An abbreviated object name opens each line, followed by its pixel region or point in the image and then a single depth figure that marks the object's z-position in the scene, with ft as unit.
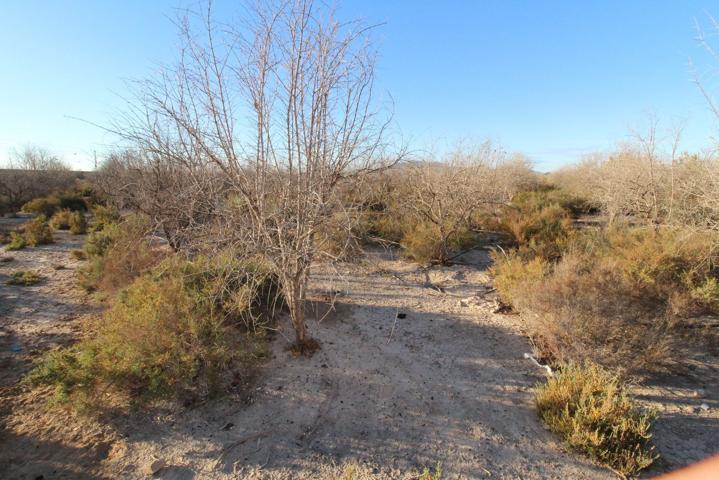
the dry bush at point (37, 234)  28.43
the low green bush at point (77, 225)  34.24
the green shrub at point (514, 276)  14.99
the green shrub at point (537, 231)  21.54
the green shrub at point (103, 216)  32.12
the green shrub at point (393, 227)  27.50
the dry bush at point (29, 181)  53.01
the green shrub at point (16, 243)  26.61
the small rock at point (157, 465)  7.42
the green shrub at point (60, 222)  36.88
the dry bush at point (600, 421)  7.65
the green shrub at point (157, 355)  9.13
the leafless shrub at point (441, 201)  23.07
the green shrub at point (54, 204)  47.19
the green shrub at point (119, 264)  17.08
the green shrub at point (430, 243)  23.13
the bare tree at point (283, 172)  8.52
